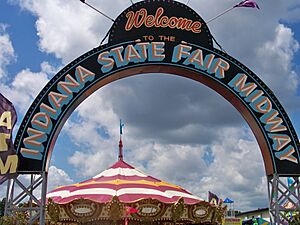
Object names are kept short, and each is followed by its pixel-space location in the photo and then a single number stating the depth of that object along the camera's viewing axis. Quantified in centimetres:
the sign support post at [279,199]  1047
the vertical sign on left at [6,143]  927
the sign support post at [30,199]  966
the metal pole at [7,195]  961
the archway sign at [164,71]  1023
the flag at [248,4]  1193
